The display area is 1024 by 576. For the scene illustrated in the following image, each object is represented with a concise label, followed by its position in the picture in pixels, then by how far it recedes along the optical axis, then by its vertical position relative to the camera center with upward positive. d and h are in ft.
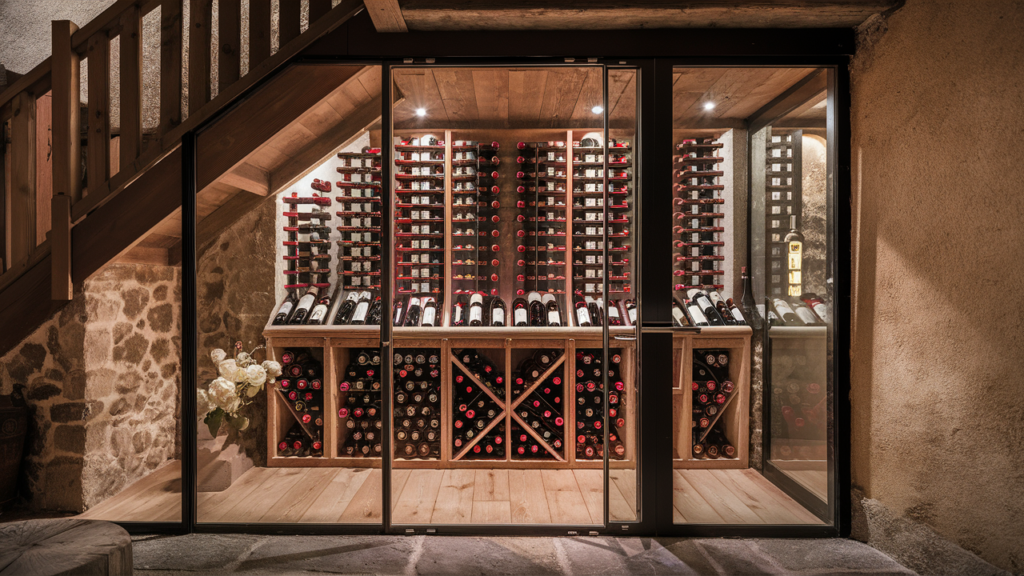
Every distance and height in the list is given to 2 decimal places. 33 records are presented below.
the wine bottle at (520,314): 10.89 -0.61
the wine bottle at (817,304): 8.13 -0.29
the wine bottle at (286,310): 10.92 -0.52
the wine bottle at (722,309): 9.72 -0.44
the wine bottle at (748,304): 9.59 -0.33
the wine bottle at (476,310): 10.91 -0.52
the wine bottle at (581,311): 10.89 -0.54
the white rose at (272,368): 10.13 -1.68
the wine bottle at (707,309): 9.59 -0.43
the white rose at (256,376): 9.73 -1.76
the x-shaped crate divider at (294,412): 10.78 -2.76
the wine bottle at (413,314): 11.23 -0.62
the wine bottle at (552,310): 10.85 -0.52
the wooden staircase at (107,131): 7.72 +2.49
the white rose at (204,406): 9.12 -2.25
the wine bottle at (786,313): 8.87 -0.49
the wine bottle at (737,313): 9.69 -0.51
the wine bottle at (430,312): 10.84 -0.58
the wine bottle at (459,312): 11.22 -0.58
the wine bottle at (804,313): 8.41 -0.45
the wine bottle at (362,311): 10.92 -0.54
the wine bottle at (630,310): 10.93 -0.53
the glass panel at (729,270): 8.73 +0.31
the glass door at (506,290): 10.18 -0.07
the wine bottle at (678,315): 8.26 -0.49
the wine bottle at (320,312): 10.84 -0.56
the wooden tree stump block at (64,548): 4.15 -2.35
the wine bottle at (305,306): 10.89 -0.43
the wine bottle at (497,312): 10.93 -0.57
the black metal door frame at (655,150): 7.75 +2.19
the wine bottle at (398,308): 11.29 -0.49
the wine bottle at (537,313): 11.09 -0.59
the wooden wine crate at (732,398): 9.54 -2.05
